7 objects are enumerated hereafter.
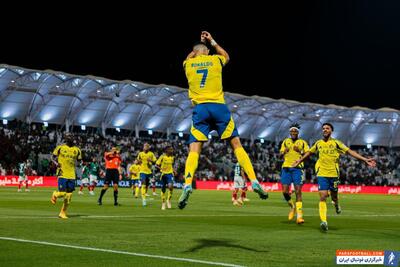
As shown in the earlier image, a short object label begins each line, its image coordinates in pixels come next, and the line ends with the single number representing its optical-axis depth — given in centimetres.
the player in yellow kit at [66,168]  1977
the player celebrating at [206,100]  1137
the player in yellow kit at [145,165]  3031
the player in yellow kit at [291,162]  1986
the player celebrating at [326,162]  1692
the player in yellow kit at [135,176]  4151
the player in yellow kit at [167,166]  2820
